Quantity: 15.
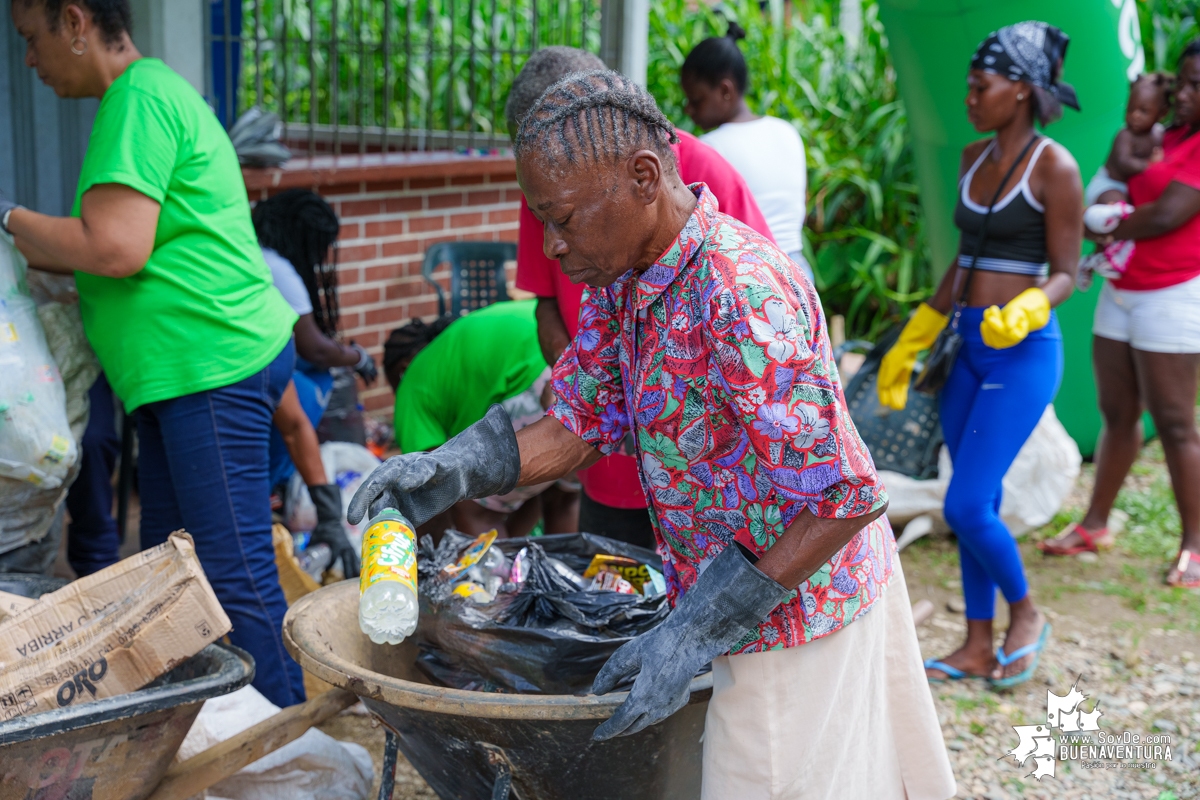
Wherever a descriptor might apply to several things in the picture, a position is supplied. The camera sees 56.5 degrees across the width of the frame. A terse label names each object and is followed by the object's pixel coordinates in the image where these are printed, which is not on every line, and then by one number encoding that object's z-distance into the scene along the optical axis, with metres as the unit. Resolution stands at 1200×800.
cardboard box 2.14
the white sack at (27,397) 2.69
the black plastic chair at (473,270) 5.58
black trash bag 2.15
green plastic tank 5.15
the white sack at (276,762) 2.54
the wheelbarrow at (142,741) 1.94
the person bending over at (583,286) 2.71
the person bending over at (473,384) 3.43
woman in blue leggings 3.36
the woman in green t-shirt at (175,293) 2.57
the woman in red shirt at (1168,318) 4.24
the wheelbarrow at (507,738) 1.89
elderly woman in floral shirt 1.60
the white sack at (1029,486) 4.58
